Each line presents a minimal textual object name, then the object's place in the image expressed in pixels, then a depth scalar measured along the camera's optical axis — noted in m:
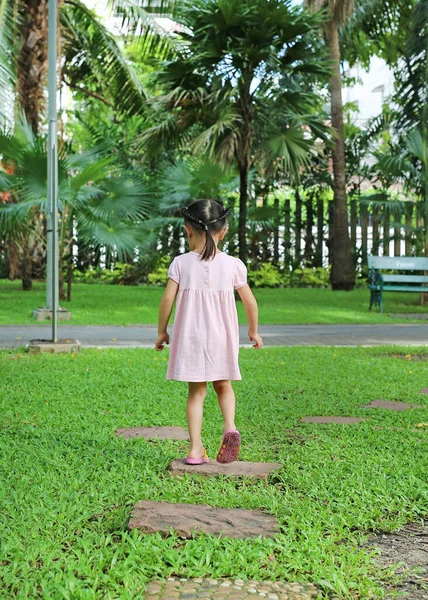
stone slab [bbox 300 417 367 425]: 5.81
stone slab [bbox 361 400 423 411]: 6.39
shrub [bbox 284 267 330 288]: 23.60
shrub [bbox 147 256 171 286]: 22.97
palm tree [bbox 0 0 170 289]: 17.55
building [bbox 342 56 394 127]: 53.03
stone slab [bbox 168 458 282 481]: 4.24
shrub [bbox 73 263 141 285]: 23.50
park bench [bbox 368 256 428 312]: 16.14
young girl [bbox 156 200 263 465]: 4.35
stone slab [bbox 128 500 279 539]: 3.41
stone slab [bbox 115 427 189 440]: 5.26
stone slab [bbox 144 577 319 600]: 2.86
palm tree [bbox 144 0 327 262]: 16.11
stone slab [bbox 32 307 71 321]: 13.07
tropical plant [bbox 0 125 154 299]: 13.65
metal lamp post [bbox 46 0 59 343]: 9.49
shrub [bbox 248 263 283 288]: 22.86
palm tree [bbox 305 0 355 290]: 21.19
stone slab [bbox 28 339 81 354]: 9.41
